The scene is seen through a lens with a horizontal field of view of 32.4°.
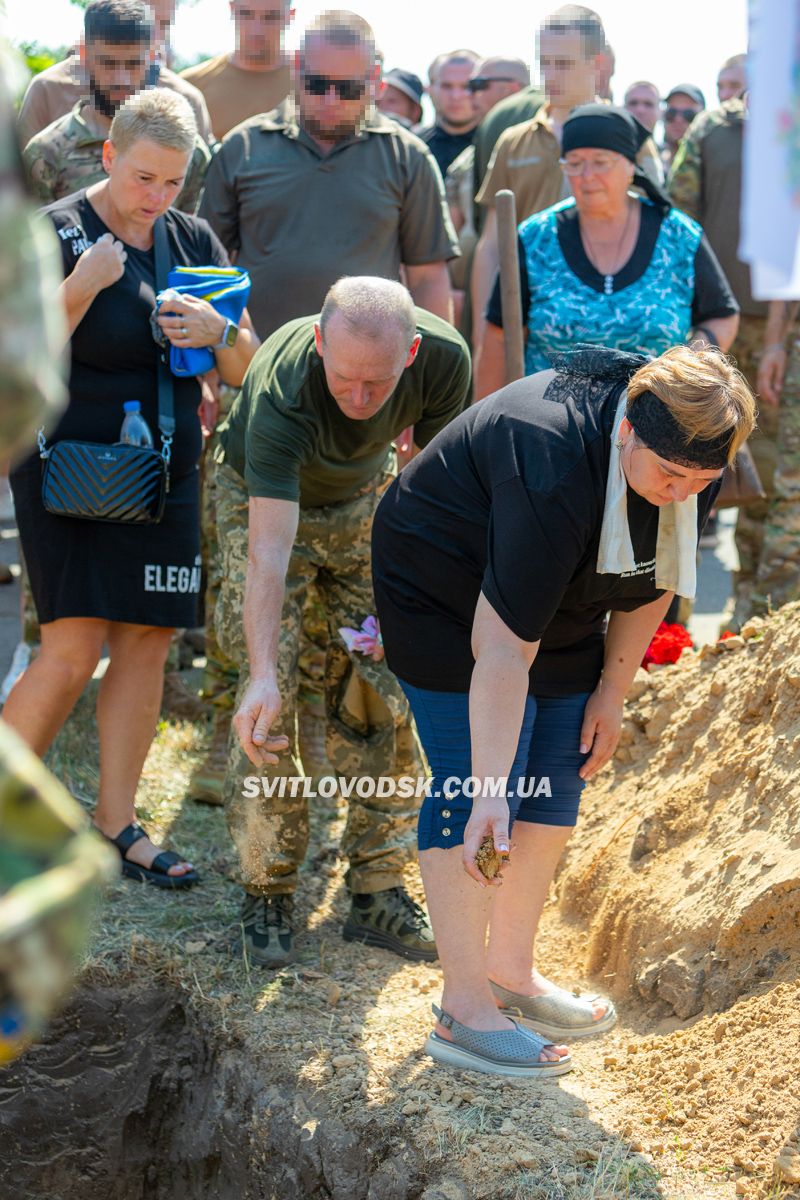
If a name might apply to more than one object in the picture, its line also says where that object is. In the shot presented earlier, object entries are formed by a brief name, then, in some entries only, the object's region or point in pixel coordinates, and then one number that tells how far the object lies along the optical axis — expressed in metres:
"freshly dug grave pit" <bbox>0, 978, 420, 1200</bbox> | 3.79
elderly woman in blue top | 4.30
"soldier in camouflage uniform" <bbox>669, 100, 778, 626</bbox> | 5.73
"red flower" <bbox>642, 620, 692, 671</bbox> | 4.79
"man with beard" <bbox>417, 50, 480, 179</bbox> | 6.83
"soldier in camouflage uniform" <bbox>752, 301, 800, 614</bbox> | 5.66
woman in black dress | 3.64
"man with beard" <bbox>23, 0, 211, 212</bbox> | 4.23
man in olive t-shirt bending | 3.29
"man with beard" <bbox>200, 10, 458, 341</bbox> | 4.61
